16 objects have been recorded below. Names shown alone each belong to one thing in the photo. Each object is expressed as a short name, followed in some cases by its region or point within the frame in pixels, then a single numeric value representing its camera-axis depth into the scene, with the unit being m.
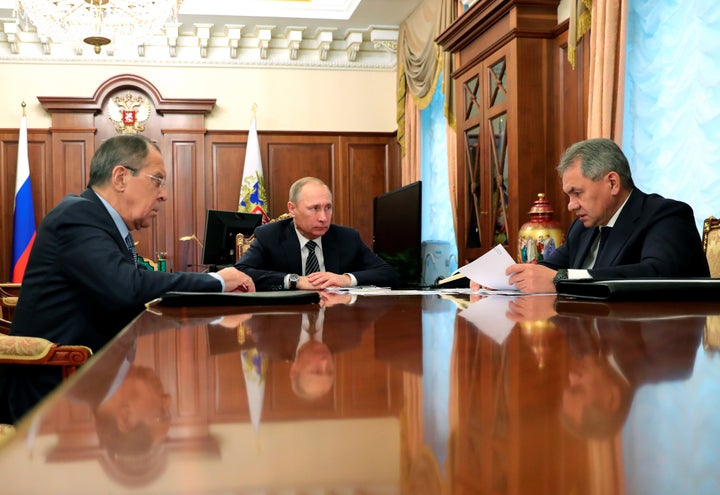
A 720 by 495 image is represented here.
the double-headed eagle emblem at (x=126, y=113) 8.30
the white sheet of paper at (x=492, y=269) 2.36
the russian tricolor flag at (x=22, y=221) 7.92
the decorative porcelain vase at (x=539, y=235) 4.29
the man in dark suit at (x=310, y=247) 3.87
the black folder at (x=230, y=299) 1.80
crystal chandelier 5.78
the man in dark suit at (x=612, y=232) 2.41
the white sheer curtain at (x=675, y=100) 3.49
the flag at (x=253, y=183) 8.24
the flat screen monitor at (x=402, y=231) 6.12
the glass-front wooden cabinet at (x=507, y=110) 4.64
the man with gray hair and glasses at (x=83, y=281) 2.23
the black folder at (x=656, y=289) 1.66
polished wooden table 0.32
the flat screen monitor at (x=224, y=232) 6.17
